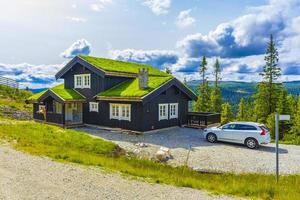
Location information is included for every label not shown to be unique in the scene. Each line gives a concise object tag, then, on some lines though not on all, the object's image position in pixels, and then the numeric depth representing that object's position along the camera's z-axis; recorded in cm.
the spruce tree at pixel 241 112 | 6231
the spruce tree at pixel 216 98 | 5228
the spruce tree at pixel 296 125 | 3830
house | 2383
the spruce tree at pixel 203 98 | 5062
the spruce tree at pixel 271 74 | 3862
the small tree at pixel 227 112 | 5514
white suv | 1870
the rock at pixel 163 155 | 1627
